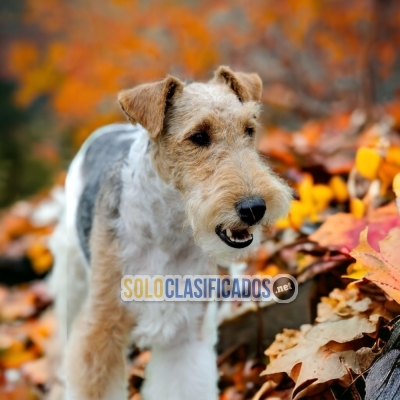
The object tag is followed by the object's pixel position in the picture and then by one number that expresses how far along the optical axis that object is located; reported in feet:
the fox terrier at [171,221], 7.84
